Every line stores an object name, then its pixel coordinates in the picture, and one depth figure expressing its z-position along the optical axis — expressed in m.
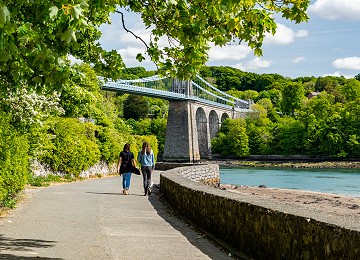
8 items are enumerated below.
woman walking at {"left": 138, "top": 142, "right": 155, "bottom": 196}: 16.62
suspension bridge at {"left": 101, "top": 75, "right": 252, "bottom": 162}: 89.19
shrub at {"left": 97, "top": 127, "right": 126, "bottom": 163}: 29.67
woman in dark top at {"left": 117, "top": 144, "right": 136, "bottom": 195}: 16.67
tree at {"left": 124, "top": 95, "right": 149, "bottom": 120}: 114.88
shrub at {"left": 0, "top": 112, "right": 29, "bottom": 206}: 11.30
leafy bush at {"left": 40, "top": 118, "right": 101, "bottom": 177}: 22.86
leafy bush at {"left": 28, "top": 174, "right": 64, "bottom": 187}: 19.53
